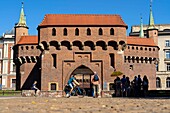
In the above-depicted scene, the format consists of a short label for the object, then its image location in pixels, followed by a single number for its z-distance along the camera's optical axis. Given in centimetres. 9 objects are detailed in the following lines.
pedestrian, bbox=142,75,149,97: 2688
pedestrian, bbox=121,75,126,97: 2578
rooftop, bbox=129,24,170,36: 8212
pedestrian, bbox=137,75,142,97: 2645
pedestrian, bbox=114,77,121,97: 2725
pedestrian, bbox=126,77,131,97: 2635
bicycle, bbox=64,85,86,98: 2282
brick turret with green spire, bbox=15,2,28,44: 5322
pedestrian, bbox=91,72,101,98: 2221
